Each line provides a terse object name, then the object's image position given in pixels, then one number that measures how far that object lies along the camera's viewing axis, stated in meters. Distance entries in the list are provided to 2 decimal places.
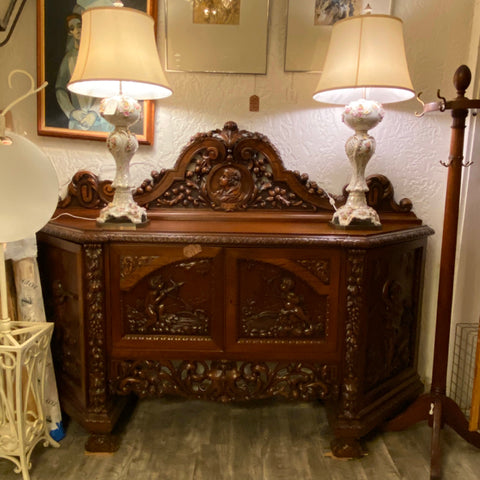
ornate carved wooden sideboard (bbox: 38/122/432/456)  1.47
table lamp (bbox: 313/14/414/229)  1.47
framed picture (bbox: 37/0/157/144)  1.81
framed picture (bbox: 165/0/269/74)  1.80
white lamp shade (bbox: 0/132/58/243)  1.38
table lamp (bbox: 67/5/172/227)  1.44
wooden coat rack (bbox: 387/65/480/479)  1.48
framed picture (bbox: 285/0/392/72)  1.79
